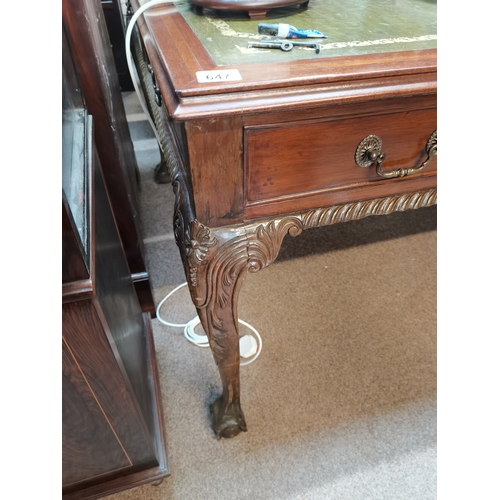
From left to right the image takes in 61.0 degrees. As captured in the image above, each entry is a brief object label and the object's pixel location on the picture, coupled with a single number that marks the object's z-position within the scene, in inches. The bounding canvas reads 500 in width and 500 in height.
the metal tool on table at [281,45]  21.7
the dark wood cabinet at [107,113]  26.9
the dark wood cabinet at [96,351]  18.4
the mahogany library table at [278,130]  18.9
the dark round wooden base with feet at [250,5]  25.6
